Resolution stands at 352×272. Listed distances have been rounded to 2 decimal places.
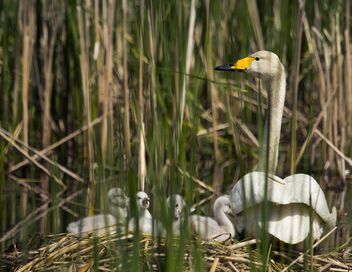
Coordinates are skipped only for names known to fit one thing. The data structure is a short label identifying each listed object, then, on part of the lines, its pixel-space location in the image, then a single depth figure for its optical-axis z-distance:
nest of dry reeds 8.84
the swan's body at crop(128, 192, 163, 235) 10.38
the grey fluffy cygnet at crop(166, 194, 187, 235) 6.84
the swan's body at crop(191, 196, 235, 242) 10.15
